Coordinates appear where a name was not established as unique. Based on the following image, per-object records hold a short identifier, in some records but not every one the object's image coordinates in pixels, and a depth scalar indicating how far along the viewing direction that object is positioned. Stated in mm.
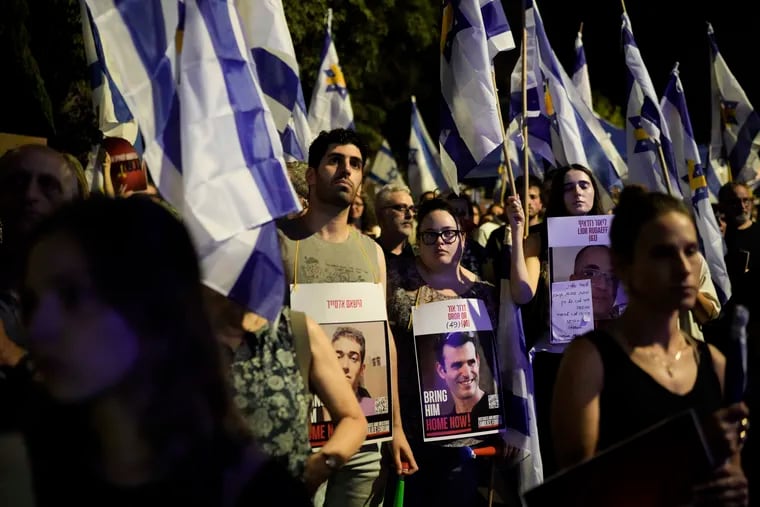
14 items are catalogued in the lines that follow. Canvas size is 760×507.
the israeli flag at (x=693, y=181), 7434
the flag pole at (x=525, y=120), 5918
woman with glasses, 5230
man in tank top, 4629
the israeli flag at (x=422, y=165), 14000
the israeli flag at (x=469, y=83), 6090
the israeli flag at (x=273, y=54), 5121
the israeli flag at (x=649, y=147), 7844
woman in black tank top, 2781
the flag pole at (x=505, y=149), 5636
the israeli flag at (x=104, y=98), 5849
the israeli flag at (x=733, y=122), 11797
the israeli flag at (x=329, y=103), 10266
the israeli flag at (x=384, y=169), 15250
